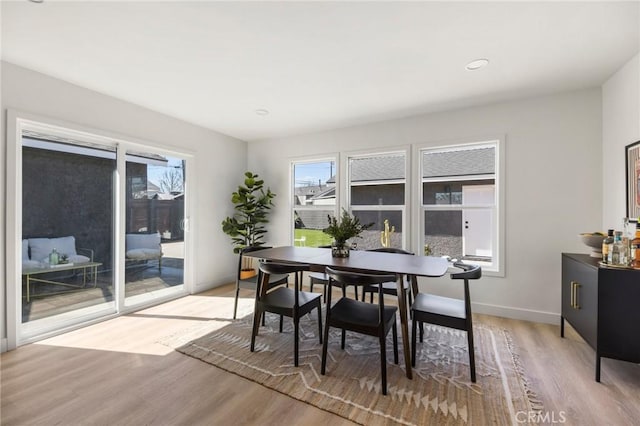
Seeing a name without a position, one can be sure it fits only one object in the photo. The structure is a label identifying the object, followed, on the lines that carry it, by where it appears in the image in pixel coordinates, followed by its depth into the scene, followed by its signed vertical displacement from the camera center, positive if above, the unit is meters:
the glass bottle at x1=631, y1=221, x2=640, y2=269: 1.92 -0.27
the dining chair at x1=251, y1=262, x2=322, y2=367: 2.23 -0.78
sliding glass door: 2.59 -0.17
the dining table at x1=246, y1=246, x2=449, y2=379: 2.01 -0.42
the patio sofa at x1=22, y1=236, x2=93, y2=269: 2.64 -0.39
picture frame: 2.24 +0.30
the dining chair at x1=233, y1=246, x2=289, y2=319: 3.02 -0.78
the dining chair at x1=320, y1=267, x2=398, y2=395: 1.86 -0.79
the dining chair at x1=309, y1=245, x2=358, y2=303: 3.09 -0.76
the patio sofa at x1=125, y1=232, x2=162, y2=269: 3.46 -0.46
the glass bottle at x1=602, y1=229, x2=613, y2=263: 2.07 -0.25
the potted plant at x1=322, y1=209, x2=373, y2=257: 2.63 -0.19
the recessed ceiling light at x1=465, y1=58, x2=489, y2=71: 2.35 +1.33
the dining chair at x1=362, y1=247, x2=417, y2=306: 2.67 -0.78
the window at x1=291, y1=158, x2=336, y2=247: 4.48 +0.24
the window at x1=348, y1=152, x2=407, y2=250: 3.92 +0.26
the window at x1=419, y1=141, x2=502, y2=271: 3.40 +0.15
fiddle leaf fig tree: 4.50 -0.02
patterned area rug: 1.71 -1.24
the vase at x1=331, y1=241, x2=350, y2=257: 2.62 -0.36
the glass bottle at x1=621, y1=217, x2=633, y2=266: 1.97 -0.26
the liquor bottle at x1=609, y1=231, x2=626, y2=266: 1.98 -0.28
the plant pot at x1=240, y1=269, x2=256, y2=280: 4.61 -1.03
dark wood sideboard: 1.90 -0.71
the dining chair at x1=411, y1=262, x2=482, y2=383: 1.97 -0.75
